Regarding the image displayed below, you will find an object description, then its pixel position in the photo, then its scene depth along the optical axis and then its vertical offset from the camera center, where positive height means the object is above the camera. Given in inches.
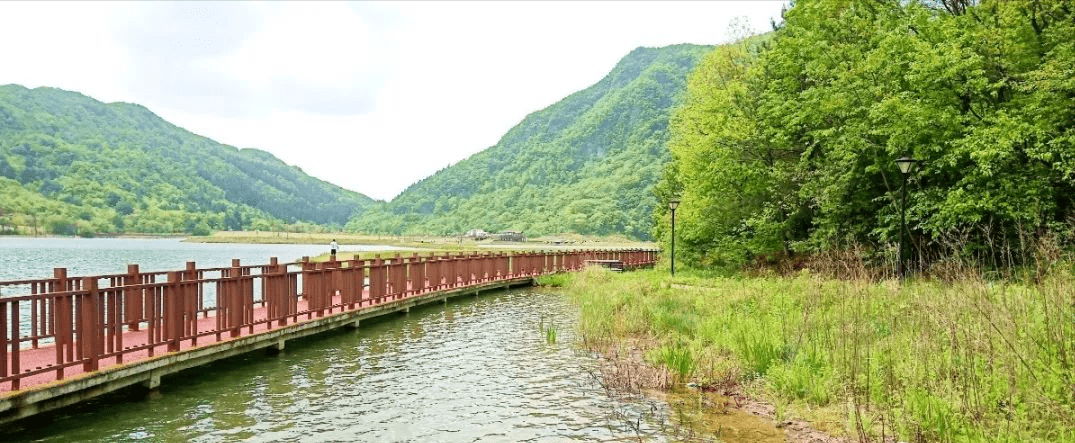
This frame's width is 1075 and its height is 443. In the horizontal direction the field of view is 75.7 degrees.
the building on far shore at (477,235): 5012.3 -72.0
